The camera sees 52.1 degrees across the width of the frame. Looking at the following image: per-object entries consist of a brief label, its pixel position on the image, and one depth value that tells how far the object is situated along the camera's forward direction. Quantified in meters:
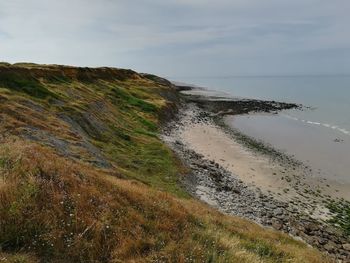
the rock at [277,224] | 22.44
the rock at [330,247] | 20.04
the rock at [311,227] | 22.84
